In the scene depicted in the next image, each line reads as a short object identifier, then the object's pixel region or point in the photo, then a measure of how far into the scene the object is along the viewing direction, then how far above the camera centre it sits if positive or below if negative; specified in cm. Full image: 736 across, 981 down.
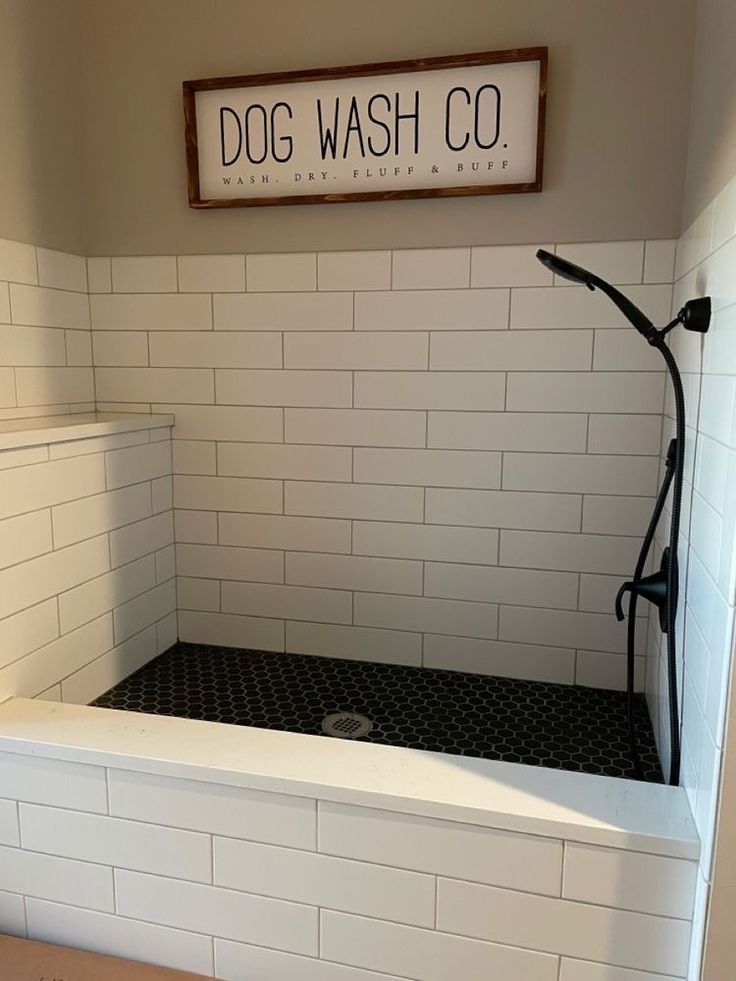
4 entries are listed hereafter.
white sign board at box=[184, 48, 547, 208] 157 +50
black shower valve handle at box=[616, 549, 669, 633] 126 -39
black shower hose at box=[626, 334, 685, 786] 112 -27
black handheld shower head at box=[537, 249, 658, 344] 112 +12
